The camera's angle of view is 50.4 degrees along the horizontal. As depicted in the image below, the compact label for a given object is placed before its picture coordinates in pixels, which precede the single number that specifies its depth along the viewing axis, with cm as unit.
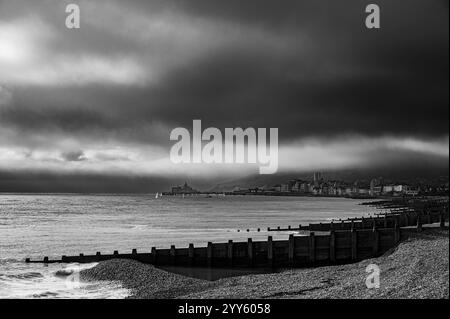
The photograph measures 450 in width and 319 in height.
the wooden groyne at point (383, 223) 5917
